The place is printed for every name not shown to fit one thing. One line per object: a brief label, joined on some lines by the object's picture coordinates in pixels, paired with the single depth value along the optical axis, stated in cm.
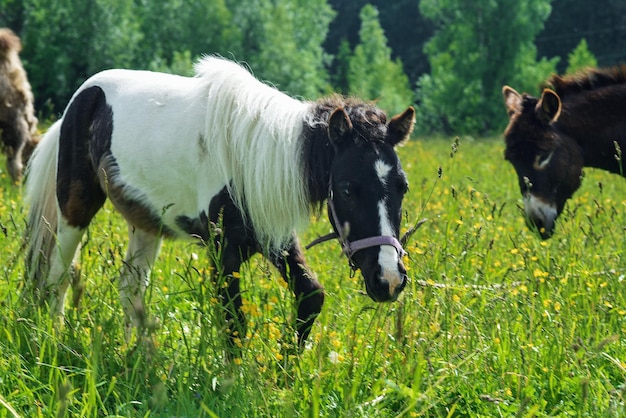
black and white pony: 320
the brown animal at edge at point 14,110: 868
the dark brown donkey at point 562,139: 549
